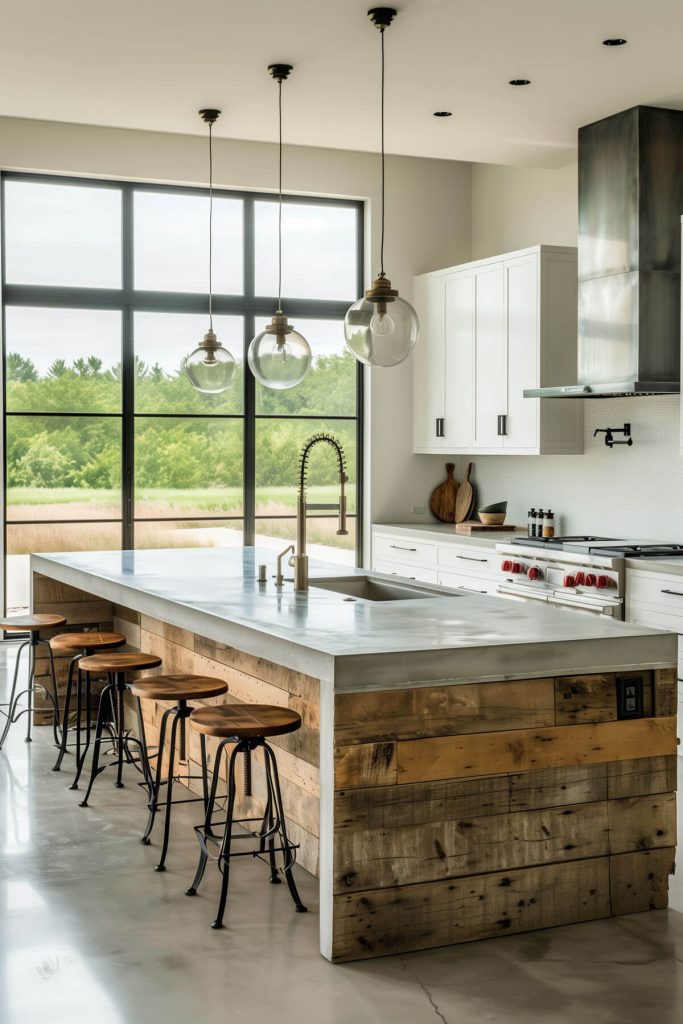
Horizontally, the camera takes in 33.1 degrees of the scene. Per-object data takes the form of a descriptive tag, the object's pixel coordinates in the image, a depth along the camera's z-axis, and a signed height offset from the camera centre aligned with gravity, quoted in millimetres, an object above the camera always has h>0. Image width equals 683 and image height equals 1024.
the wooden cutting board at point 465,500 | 8477 -203
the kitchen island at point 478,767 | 3053 -827
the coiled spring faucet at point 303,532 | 4406 -233
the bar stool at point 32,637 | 5371 -818
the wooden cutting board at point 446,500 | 8602 -207
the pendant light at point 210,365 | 5379 +504
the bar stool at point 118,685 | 4512 -867
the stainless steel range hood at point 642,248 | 5840 +1155
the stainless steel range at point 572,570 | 5758 -523
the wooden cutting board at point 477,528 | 7612 -374
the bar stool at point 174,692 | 3936 -762
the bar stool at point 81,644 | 4992 -751
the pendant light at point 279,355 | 4648 +479
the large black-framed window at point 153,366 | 7762 +749
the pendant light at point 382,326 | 3971 +507
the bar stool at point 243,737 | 3363 -784
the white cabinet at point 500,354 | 6930 +769
